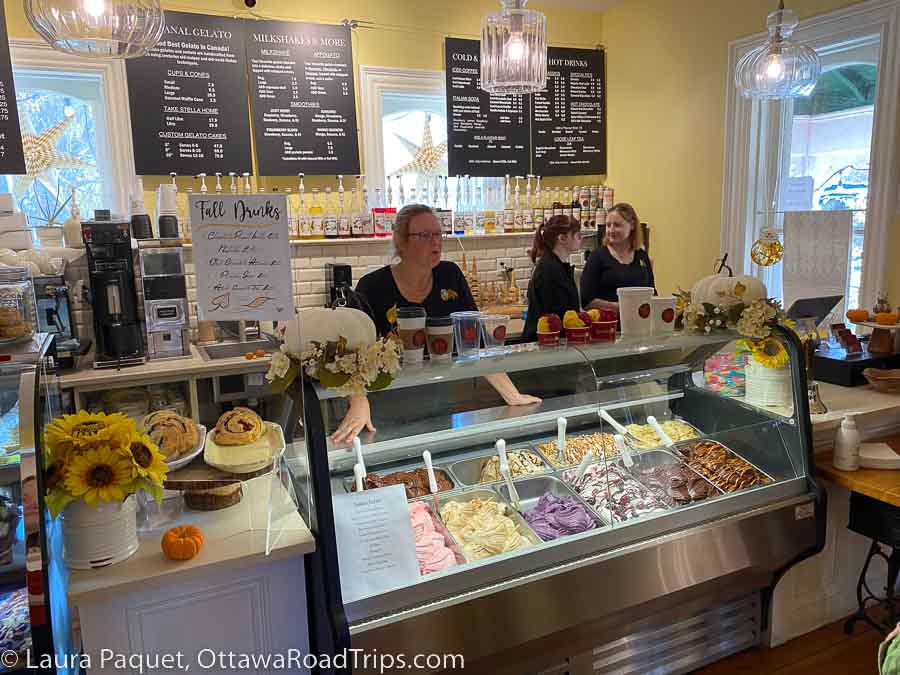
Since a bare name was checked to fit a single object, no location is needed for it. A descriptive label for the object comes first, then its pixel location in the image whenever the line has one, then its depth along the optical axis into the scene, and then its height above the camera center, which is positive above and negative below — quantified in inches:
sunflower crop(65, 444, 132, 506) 57.5 -21.3
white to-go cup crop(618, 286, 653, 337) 85.1 -12.3
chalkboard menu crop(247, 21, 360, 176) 164.6 +31.4
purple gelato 76.5 -35.0
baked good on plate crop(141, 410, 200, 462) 66.9 -20.9
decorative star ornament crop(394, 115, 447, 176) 189.2 +18.0
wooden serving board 65.5 -24.8
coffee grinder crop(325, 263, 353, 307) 168.4 -14.0
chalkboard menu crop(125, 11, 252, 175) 154.8 +29.8
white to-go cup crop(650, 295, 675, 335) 87.0 -13.1
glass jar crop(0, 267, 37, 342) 67.1 -7.9
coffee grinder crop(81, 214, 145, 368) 130.6 -12.9
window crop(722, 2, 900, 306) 132.9 +14.0
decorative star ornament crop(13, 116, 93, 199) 149.0 +16.2
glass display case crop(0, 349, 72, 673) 50.0 -24.5
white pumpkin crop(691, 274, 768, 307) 89.5 -10.6
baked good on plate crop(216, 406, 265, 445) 69.0 -21.3
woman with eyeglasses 111.3 -9.9
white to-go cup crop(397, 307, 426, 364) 73.6 -12.2
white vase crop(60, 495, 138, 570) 59.6 -27.3
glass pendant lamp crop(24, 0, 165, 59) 75.6 +23.7
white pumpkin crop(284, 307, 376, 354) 65.7 -10.5
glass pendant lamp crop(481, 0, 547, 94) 107.5 +27.5
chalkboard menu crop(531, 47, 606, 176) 201.3 +30.0
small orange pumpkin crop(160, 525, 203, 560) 61.4 -29.2
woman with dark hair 134.9 -12.0
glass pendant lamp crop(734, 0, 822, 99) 106.7 +23.6
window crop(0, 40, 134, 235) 148.9 +21.9
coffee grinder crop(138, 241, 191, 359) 137.9 -15.0
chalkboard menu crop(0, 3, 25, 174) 140.6 +23.5
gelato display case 66.5 -34.5
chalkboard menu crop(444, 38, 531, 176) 187.9 +27.2
